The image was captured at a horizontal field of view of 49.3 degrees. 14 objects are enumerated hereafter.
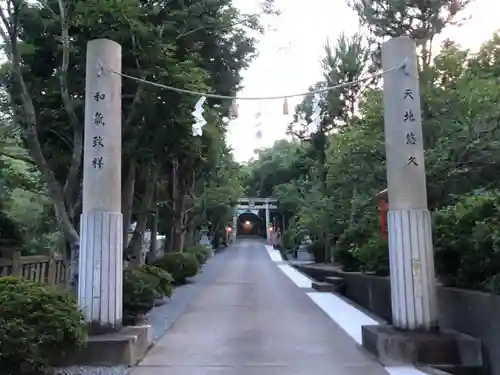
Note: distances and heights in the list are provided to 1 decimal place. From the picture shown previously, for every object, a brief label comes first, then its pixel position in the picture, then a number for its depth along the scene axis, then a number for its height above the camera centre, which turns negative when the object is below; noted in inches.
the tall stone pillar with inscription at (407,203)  299.1 +23.2
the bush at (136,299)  374.0 -35.5
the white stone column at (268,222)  2540.4 +115.9
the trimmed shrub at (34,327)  232.7 -34.8
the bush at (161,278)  503.8 -29.7
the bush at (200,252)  1224.7 -12.6
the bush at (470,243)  279.0 +0.7
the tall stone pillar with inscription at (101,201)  302.7 +26.5
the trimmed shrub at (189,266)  848.9 -30.9
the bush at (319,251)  1205.4 -12.4
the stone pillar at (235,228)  3004.4 +103.6
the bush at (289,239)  1503.4 +19.1
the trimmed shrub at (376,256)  499.5 -10.4
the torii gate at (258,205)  2522.1 +190.8
